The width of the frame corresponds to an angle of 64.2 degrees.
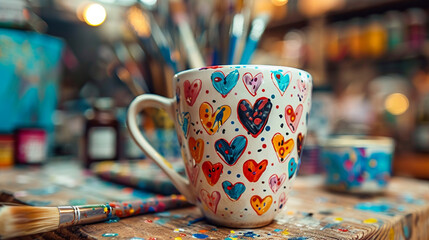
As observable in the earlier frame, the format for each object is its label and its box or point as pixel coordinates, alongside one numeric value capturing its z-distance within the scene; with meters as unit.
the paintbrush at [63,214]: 0.23
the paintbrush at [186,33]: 0.52
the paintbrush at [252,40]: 0.48
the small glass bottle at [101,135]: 0.75
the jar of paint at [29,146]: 0.76
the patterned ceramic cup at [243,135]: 0.29
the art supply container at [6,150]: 0.74
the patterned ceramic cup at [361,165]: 0.49
